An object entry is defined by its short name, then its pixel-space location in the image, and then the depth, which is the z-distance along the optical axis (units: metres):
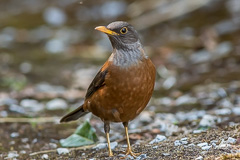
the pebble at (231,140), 8.88
